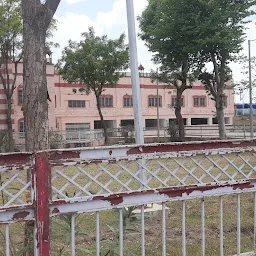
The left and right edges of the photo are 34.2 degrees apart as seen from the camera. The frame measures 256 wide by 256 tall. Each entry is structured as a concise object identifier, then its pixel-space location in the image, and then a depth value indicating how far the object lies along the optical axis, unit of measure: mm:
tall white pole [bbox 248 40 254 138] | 23809
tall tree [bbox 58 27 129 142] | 30875
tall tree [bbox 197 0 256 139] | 21812
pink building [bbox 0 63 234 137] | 35562
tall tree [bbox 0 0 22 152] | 23303
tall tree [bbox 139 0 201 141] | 22656
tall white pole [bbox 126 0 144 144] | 6582
